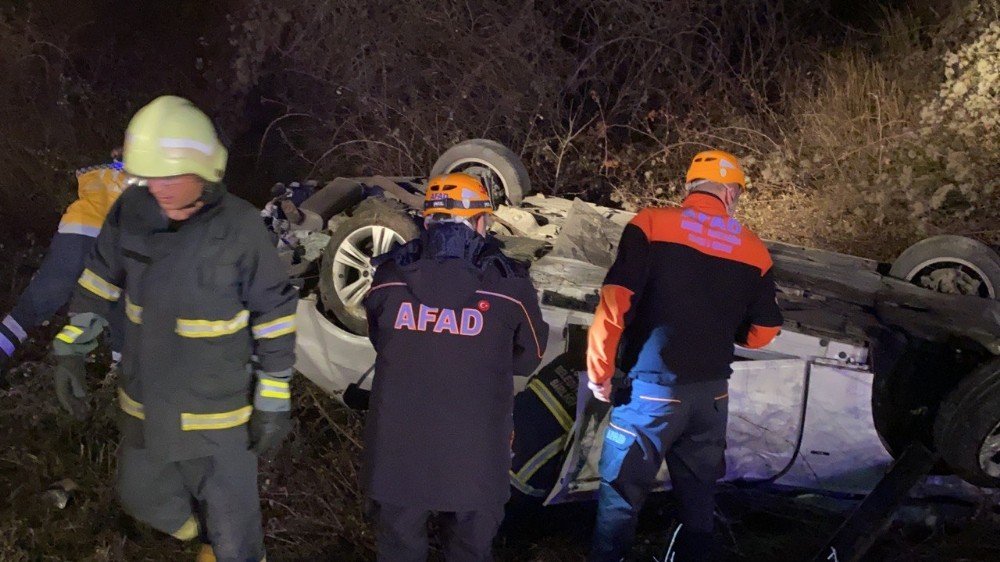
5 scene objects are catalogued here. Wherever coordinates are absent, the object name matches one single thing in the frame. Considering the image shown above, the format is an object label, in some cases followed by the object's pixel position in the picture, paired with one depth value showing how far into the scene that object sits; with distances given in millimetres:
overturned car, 3158
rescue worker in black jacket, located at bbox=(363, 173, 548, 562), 2348
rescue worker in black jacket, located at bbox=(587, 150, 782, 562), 2896
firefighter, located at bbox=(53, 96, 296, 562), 2424
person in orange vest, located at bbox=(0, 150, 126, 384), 3148
